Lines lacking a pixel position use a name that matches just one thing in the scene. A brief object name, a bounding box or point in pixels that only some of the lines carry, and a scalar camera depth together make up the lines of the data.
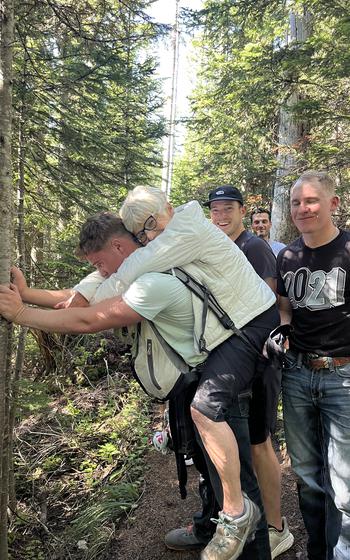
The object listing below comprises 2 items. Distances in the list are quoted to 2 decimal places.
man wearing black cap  2.78
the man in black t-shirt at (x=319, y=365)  2.45
